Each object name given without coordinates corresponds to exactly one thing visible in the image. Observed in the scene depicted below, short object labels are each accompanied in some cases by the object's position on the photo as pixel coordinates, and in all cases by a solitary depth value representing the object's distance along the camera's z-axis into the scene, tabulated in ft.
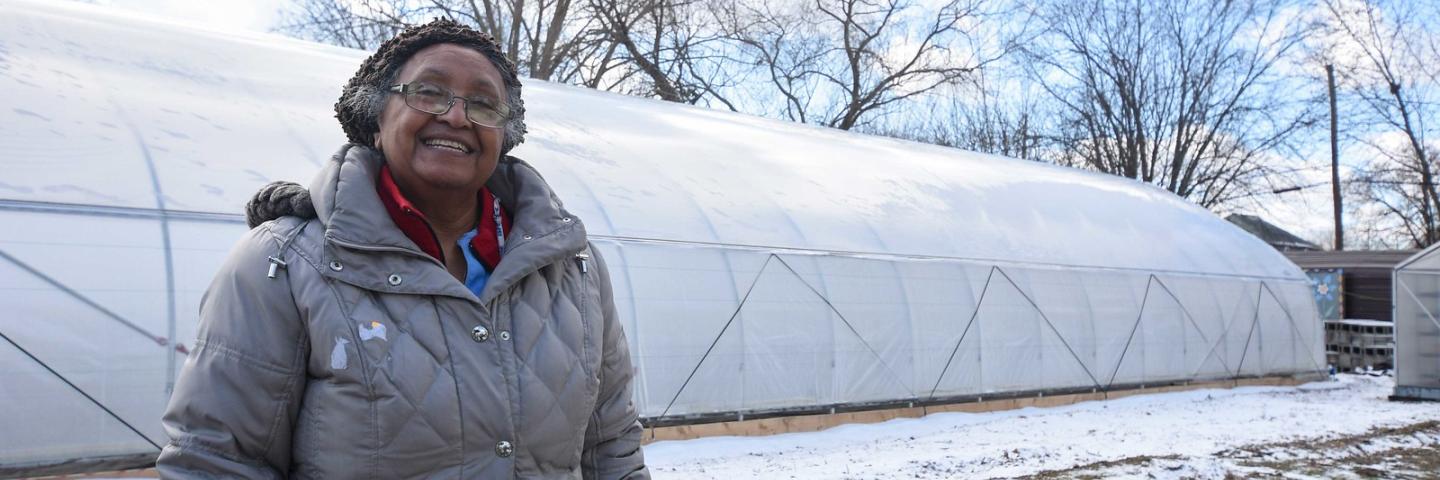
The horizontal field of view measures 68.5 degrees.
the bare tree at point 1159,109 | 104.12
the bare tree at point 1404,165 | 99.04
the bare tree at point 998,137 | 105.16
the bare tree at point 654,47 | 80.64
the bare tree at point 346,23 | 76.84
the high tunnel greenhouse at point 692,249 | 20.21
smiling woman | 5.79
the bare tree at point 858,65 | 90.84
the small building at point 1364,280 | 76.38
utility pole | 95.91
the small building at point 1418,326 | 46.03
